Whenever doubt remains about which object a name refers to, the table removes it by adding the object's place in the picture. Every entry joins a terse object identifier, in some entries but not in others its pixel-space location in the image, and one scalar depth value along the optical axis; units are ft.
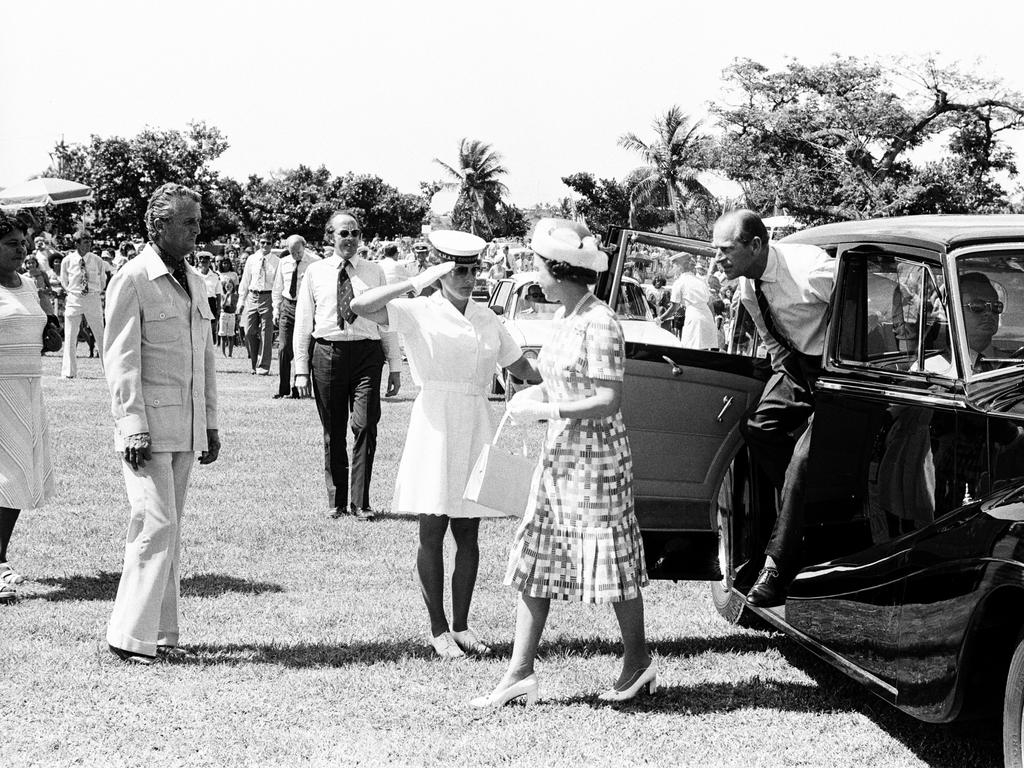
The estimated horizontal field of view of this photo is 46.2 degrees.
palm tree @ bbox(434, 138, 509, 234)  324.60
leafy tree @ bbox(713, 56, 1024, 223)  149.07
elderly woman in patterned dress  16.46
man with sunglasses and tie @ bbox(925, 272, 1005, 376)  14.90
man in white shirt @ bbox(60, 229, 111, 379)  64.26
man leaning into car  17.88
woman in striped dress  23.12
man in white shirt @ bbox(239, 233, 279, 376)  69.56
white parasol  85.46
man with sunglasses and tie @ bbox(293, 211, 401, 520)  30.81
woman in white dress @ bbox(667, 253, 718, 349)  41.75
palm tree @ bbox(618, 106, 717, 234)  255.29
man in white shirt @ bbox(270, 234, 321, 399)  55.88
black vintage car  13.48
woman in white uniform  18.76
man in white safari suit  18.57
